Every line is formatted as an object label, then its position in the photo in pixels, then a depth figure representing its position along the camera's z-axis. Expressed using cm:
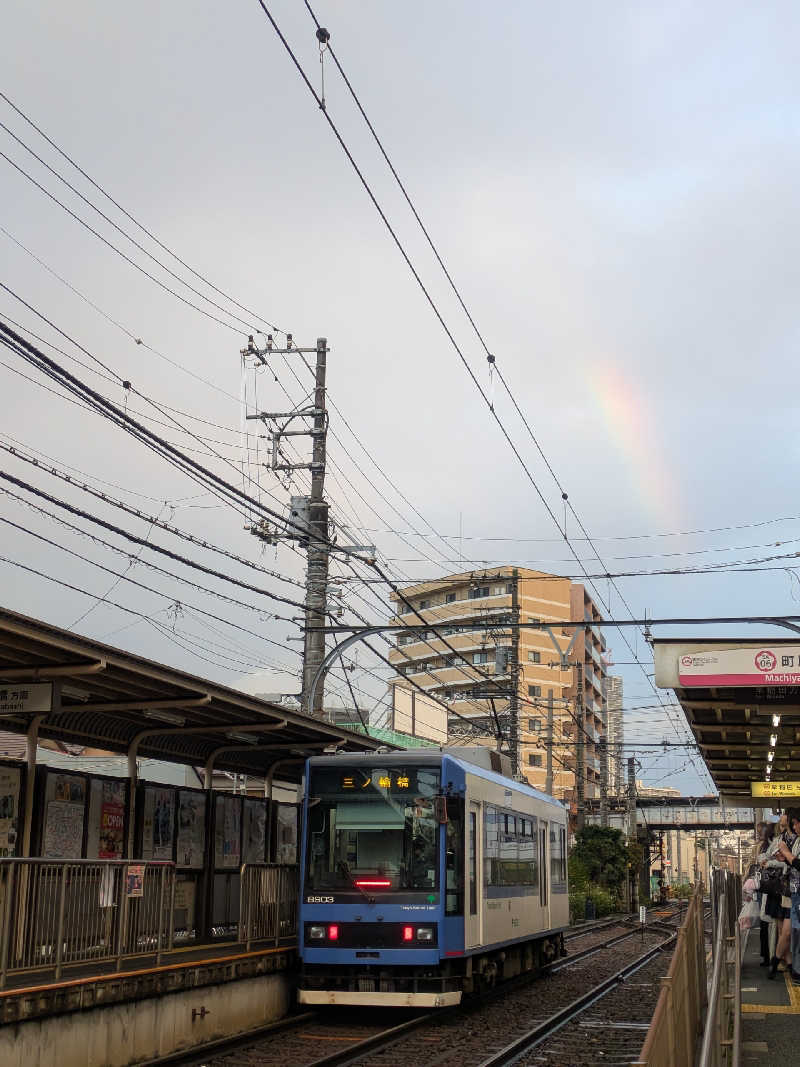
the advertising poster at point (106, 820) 1352
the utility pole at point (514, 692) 3681
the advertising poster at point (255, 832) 1761
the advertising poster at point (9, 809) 1179
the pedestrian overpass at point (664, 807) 7994
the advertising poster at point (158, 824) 1467
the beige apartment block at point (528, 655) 9688
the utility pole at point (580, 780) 8078
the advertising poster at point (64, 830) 1266
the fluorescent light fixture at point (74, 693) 1248
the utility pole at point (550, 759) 4375
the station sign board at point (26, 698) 1137
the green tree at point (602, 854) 5897
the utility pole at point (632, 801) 6188
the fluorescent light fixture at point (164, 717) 1380
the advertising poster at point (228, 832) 1655
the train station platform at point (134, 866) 993
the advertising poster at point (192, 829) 1552
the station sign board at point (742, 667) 1298
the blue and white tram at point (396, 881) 1437
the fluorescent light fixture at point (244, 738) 1584
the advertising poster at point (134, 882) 1151
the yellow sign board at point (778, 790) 2345
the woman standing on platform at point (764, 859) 1667
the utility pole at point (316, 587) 2297
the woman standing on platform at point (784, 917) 1476
